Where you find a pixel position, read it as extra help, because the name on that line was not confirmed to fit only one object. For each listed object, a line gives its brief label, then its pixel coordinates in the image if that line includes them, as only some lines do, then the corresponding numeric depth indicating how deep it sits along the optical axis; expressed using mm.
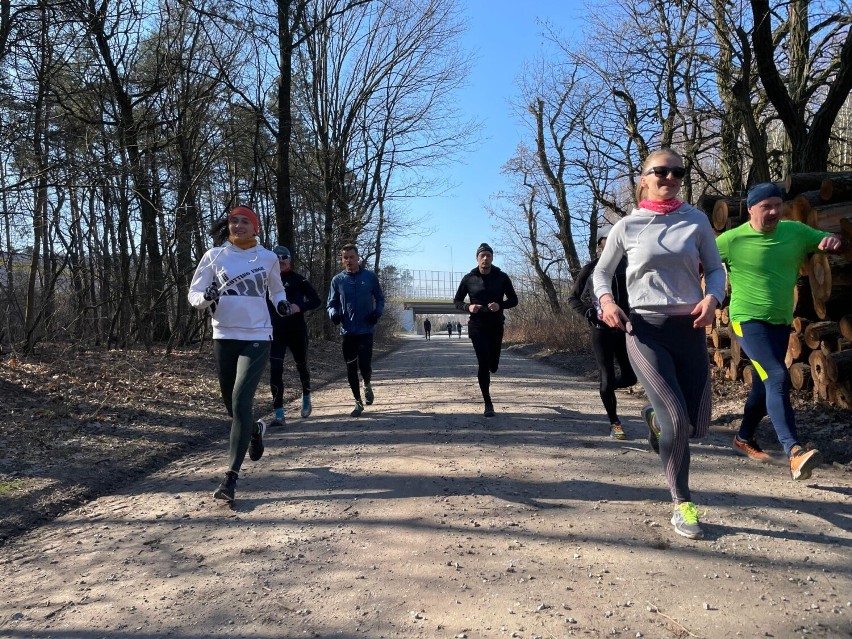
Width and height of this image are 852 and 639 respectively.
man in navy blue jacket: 7559
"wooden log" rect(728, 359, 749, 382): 8245
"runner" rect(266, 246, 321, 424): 7102
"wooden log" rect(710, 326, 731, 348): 8844
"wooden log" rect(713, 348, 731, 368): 8633
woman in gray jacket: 3428
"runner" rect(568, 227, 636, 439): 5758
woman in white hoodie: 4324
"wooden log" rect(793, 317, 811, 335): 6715
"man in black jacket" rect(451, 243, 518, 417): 7117
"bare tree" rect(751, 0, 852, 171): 9344
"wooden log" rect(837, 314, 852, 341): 6027
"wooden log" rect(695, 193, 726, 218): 8602
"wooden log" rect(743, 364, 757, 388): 7953
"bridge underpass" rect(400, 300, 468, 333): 97125
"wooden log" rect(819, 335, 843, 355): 6344
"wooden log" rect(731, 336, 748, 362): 8117
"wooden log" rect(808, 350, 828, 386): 6373
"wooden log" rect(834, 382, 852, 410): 6076
